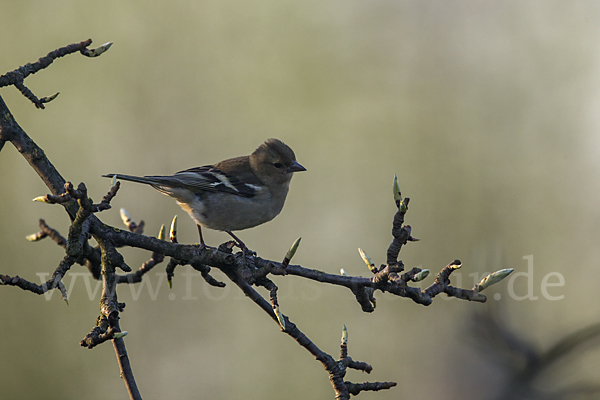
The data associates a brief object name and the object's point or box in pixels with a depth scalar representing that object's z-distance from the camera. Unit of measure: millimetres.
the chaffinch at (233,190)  10492
